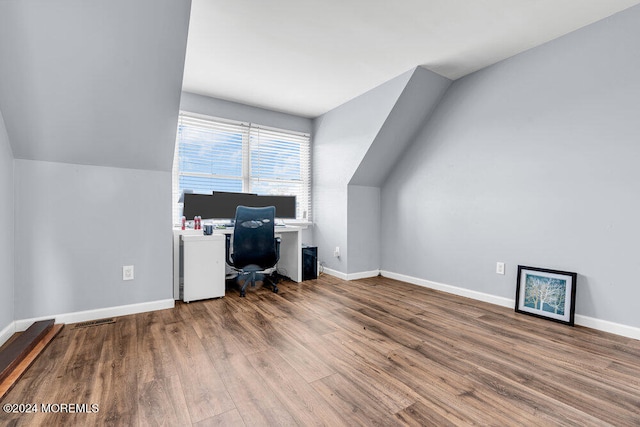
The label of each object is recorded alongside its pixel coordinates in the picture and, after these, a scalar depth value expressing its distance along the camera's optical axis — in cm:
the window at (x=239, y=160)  361
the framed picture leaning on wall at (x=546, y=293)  238
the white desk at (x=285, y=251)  293
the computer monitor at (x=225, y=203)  329
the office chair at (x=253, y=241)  309
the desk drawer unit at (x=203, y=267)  289
